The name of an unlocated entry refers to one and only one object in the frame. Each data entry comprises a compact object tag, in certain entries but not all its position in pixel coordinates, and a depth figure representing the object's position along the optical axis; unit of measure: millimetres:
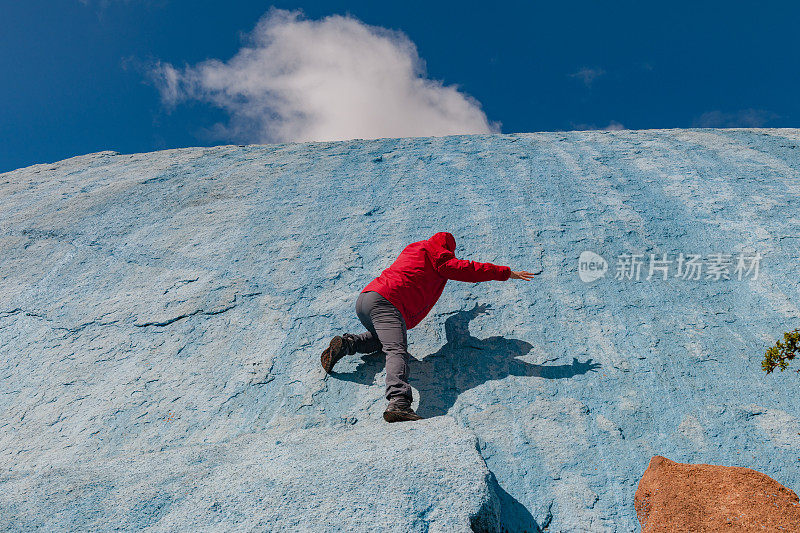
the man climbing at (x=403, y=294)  2639
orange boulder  1650
